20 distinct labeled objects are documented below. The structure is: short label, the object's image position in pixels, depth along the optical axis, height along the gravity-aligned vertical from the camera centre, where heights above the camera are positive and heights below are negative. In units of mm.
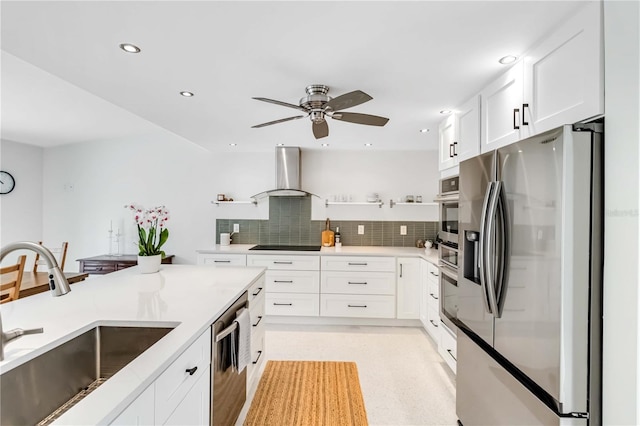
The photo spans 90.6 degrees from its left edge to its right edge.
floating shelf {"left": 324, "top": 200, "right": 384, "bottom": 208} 4473 +199
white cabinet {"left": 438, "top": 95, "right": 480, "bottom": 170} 2260 +679
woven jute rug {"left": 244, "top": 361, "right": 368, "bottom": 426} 2143 -1364
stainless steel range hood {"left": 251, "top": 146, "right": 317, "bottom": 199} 4379 +646
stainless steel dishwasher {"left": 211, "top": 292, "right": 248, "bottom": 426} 1533 -840
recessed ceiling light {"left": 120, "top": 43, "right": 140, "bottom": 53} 1648 +885
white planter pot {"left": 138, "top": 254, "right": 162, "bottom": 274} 2312 -355
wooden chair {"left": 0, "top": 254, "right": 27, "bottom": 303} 2312 -523
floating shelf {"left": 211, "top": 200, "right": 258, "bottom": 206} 4609 +202
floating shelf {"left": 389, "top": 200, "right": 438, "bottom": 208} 4375 +192
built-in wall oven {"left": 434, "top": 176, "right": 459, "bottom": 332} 2496 -263
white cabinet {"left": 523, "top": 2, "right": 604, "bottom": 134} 1251 +651
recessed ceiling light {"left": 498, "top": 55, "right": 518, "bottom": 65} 1726 +884
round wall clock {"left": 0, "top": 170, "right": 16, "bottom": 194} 4520 +449
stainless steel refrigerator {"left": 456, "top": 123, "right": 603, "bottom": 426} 1213 -261
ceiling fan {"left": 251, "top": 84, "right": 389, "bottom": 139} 2098 +726
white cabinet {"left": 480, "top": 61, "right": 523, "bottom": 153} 1753 +662
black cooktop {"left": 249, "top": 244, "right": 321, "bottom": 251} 4250 -430
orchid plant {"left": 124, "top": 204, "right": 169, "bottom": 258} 2249 -210
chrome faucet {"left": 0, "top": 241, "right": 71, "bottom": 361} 960 -198
